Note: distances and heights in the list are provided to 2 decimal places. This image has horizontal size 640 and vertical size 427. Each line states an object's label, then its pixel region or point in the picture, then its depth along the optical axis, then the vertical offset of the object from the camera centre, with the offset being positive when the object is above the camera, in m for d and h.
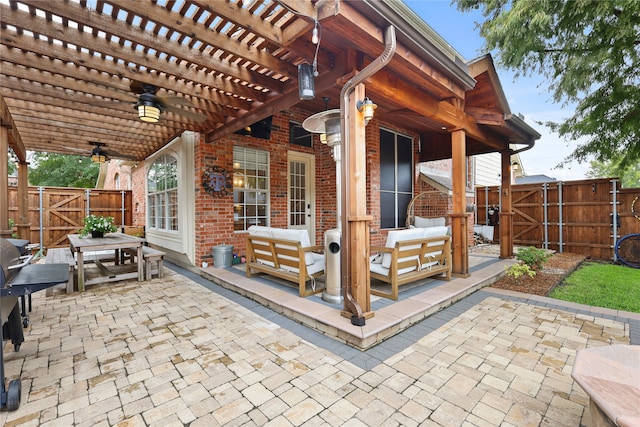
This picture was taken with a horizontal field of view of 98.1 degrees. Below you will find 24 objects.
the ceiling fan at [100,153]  6.53 +1.48
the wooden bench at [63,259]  4.33 -0.79
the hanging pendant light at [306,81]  2.91 +1.37
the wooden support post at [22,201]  6.05 +0.30
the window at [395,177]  6.70 +0.82
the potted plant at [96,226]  5.29 -0.25
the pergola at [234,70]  2.31 +1.60
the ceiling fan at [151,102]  3.37 +1.40
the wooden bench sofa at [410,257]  3.42 -0.65
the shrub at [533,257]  4.55 -0.81
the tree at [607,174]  16.81 +2.30
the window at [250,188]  5.83 +0.52
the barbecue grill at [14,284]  1.77 -0.46
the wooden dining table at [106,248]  4.41 -0.64
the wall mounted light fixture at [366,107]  2.74 +1.02
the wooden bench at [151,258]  4.94 -0.86
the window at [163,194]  6.41 +0.48
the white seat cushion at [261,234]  4.19 -0.35
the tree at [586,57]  4.41 +2.68
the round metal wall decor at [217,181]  5.27 +0.60
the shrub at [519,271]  4.36 -1.00
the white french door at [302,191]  6.58 +0.48
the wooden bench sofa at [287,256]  3.60 -0.64
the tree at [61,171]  17.88 +2.78
